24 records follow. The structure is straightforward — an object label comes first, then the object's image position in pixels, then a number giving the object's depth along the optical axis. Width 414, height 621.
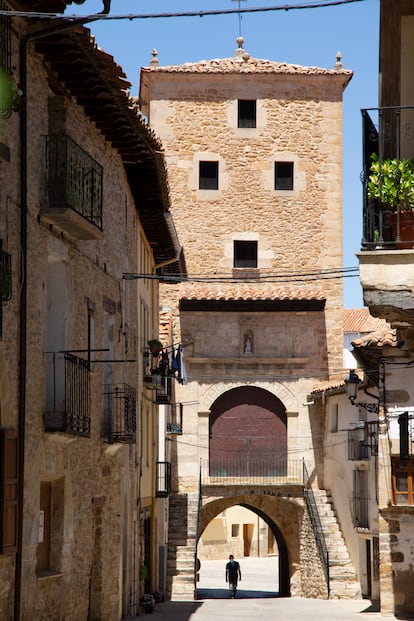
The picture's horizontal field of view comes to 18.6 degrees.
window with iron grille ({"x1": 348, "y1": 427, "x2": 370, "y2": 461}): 35.19
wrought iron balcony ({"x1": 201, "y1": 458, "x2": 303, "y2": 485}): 41.38
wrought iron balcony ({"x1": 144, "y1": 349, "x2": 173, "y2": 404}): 28.52
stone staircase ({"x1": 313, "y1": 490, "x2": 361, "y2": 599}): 36.16
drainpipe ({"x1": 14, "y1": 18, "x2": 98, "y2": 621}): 14.86
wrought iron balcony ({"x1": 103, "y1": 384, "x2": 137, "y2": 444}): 21.12
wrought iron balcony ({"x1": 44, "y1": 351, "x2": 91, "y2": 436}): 16.33
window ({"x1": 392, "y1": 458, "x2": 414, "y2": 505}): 30.95
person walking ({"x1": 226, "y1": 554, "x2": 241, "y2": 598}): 42.97
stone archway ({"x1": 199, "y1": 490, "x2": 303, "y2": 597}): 41.50
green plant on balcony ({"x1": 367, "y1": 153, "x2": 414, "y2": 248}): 10.42
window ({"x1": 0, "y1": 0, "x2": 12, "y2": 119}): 13.43
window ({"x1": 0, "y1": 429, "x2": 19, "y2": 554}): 14.28
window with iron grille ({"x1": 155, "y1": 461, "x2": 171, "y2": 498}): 32.03
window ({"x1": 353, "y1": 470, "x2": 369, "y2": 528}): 35.25
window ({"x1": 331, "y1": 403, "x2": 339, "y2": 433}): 39.50
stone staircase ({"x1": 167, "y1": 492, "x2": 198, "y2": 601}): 34.94
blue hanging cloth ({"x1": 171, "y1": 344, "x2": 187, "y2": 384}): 32.28
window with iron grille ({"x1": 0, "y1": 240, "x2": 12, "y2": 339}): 13.80
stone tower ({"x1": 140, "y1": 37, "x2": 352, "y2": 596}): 41.81
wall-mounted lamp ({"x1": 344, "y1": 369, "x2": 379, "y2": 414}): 28.94
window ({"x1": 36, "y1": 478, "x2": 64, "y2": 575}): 17.03
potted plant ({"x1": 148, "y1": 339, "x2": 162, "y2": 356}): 27.75
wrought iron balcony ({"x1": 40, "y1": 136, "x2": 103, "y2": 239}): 16.48
